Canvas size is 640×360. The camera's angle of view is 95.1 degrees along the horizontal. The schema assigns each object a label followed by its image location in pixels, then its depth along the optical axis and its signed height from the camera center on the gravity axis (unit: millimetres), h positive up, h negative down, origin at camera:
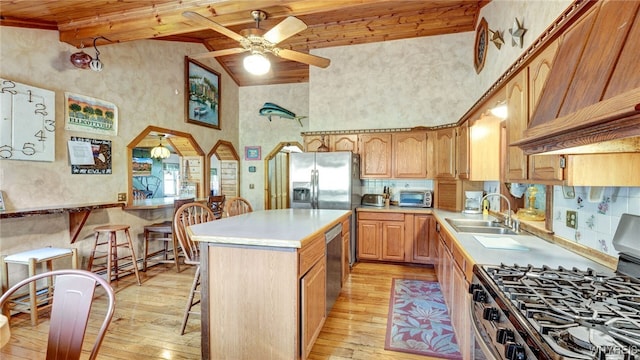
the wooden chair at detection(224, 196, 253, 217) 3232 -378
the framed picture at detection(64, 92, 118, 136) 3367 +745
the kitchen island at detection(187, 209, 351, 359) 1863 -773
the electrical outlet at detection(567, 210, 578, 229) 1873 -275
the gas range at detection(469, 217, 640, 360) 835 -470
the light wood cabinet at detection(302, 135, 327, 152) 4984 +584
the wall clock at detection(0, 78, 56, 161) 2824 +541
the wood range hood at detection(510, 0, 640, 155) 799 +310
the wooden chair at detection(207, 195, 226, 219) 4496 -446
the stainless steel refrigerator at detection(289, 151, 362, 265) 4318 -73
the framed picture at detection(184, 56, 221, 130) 5074 +1509
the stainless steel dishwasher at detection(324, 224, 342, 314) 2607 -826
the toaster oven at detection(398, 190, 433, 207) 4539 -336
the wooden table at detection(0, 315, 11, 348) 991 -539
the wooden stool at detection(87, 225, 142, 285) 3369 -941
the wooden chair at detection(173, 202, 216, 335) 2479 -611
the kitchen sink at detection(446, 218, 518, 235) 2703 -498
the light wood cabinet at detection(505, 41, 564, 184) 1569 +382
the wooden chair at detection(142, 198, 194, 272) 4059 -897
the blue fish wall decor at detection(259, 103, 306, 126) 5699 +1275
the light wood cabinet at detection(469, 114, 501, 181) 2900 +299
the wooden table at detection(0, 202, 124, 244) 2791 -363
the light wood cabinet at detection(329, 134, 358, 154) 4797 +564
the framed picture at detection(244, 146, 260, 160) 6438 +521
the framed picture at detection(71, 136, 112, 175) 3471 +208
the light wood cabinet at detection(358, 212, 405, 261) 4254 -878
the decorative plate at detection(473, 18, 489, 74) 3728 +1771
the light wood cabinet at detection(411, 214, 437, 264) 4137 -891
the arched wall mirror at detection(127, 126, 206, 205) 4754 +211
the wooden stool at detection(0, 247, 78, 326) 2594 -849
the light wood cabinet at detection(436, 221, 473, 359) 1883 -879
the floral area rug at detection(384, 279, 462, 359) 2262 -1317
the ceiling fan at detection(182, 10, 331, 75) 2363 +1197
